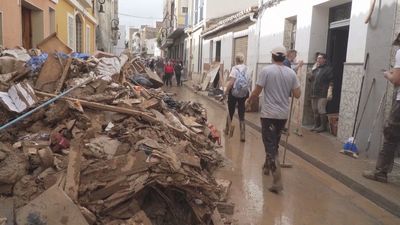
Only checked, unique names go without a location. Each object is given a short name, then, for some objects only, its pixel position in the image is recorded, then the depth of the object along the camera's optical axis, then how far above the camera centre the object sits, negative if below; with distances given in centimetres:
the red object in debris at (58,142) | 457 -109
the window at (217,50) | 2168 +16
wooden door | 1157 +49
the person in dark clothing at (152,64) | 3312 -112
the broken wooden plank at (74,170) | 364 -118
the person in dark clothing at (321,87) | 878 -65
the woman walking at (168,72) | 2588 -135
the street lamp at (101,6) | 2771 +302
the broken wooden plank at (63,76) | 619 -47
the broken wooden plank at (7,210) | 331 -141
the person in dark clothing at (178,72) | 2690 -136
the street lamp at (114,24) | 4447 +275
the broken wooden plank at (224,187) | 478 -166
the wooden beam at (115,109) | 556 -83
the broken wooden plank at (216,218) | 401 -165
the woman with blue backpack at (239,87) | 816 -67
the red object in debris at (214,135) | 750 -153
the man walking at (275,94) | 549 -53
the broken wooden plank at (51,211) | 331 -137
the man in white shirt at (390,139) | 526 -105
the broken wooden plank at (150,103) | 625 -83
